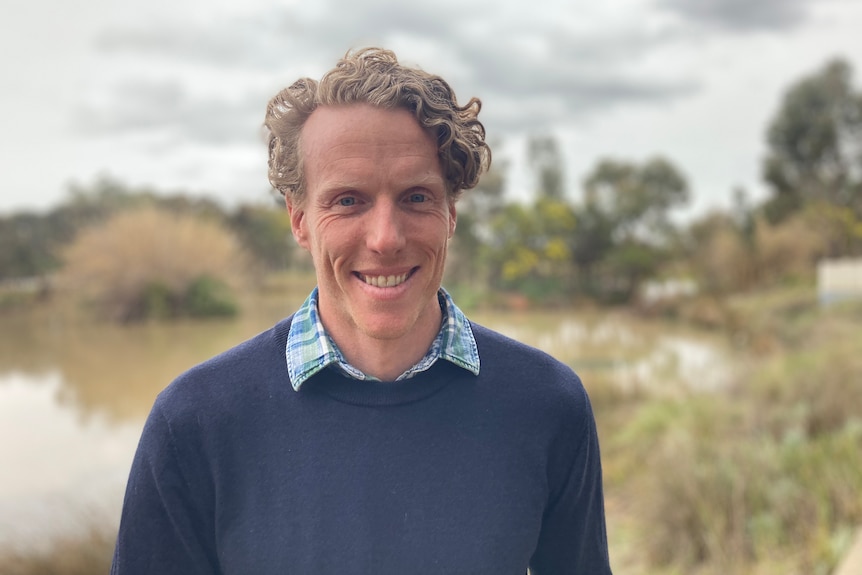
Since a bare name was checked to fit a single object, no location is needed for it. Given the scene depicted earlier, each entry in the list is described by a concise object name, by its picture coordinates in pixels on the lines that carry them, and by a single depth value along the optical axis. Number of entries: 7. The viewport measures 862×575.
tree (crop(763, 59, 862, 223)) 23.28
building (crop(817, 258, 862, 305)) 17.53
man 1.24
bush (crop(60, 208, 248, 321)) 17.97
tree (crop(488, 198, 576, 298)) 26.31
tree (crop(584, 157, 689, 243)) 29.33
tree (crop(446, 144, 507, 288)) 25.14
